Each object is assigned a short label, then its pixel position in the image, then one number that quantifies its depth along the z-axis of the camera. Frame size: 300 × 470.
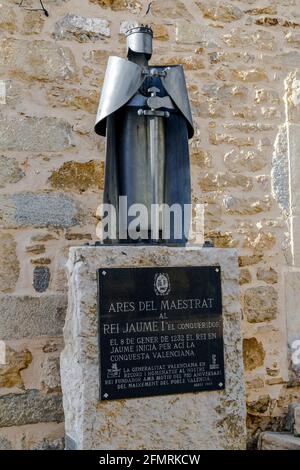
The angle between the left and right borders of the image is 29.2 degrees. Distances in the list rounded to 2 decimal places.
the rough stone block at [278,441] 3.06
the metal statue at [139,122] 2.46
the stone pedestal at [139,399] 2.18
